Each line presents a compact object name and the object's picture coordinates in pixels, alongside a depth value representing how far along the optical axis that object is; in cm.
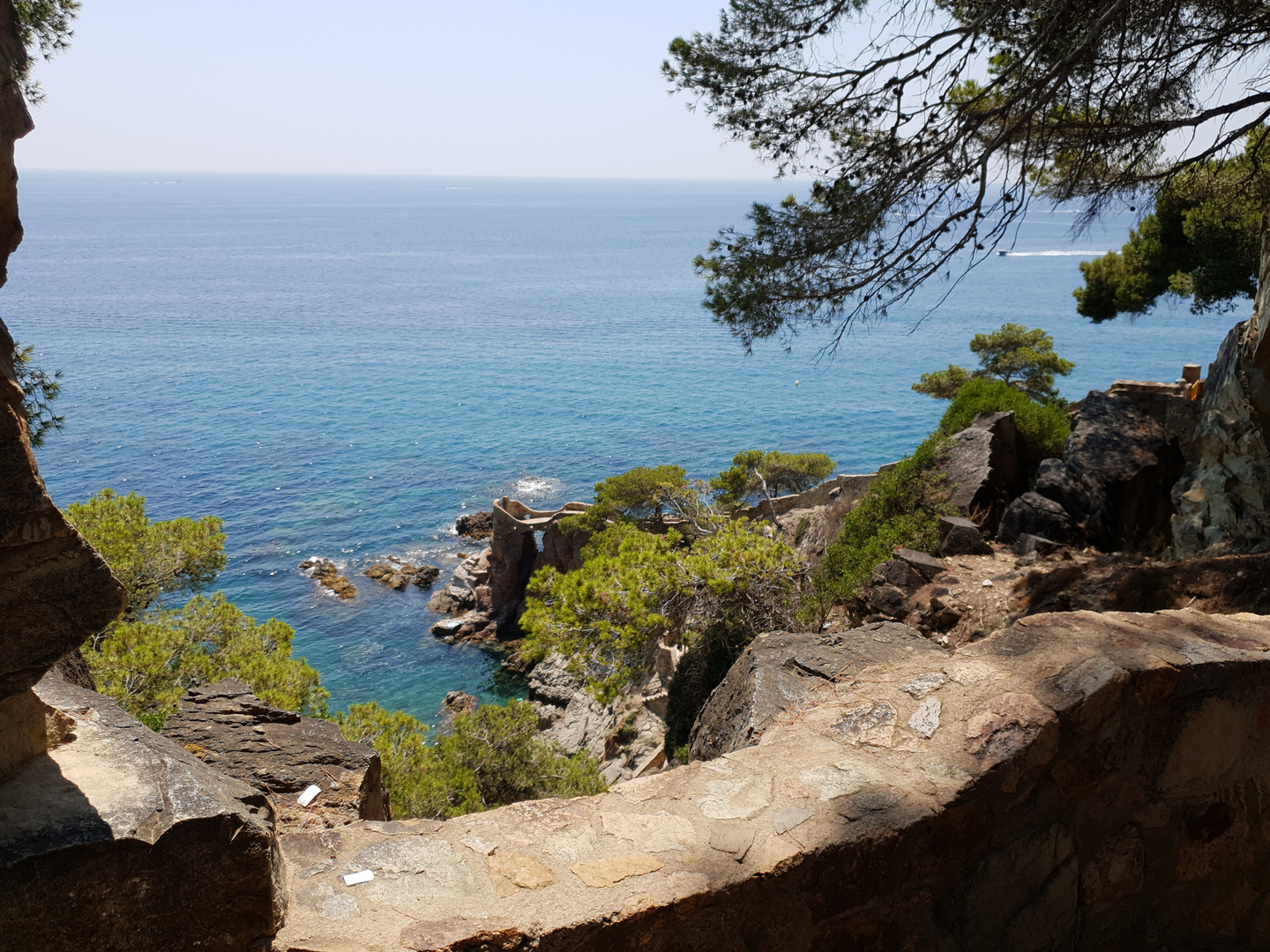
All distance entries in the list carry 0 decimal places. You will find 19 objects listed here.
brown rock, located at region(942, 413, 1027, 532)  1238
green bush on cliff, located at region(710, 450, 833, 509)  2692
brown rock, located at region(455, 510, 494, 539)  3756
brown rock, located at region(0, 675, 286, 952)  201
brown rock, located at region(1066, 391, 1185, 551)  1122
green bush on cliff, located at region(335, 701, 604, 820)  1017
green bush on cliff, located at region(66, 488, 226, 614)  1101
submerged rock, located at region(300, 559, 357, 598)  3167
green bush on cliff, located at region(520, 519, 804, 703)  1134
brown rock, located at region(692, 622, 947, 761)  453
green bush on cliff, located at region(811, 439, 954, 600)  1126
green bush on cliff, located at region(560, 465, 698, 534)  2739
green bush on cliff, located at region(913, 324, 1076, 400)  2831
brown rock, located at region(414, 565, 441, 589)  3303
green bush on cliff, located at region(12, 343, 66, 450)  941
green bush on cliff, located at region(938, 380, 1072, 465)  1434
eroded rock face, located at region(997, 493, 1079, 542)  1080
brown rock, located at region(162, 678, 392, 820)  459
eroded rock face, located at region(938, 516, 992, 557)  1069
